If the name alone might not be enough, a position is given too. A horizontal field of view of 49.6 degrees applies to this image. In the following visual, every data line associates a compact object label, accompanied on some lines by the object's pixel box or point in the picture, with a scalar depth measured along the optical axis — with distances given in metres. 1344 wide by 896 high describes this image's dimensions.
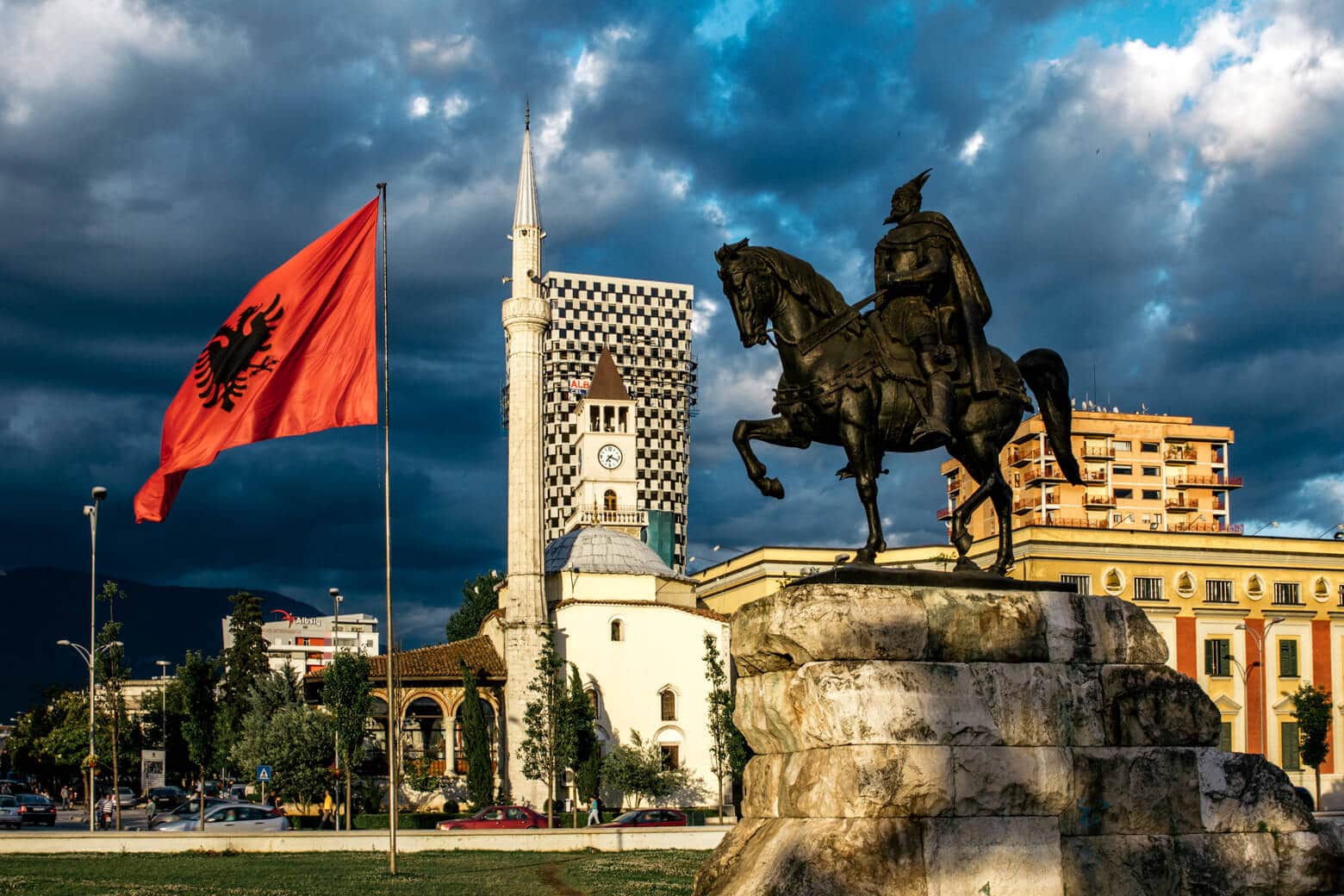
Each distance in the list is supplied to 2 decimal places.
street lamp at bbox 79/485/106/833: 42.72
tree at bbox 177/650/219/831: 58.09
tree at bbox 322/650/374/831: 50.31
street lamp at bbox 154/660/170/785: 75.88
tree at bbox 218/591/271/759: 73.40
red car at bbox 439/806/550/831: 42.91
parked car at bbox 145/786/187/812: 69.75
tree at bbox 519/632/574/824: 56.62
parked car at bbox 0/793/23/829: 55.47
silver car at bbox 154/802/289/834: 40.00
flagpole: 22.71
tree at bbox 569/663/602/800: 57.16
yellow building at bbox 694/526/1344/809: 67.44
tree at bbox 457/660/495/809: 58.03
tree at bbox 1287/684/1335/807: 59.31
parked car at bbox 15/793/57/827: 56.94
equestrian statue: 13.12
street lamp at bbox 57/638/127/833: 47.87
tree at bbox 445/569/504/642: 87.94
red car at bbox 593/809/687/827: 40.59
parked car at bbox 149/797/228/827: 45.94
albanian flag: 18.19
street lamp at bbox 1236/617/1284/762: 66.81
